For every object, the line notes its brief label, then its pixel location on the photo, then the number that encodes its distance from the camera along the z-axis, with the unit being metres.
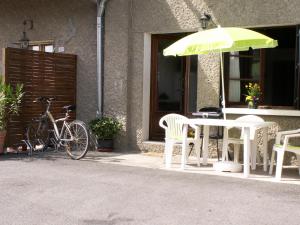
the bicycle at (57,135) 9.34
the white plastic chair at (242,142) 8.48
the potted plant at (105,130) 10.45
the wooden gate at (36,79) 10.19
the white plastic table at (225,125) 7.61
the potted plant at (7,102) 9.79
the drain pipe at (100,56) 10.99
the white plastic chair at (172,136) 8.62
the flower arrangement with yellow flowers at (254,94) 9.12
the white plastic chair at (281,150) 7.43
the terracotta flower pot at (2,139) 9.84
